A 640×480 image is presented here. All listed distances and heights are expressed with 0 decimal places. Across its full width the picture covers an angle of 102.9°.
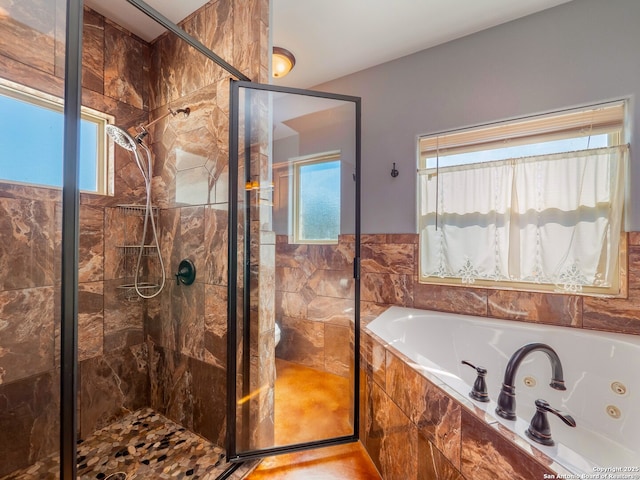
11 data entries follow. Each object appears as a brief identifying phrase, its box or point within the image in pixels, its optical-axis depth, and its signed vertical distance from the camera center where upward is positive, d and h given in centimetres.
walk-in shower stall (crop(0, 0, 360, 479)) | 113 -4
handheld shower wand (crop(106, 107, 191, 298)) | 172 +46
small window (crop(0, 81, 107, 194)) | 95 +41
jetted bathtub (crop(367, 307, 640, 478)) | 127 -75
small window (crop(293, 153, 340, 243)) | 181 +33
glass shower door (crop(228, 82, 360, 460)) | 146 -21
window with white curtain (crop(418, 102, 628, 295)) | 160 +27
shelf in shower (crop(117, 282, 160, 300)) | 175 -36
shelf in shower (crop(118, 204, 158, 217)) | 176 +19
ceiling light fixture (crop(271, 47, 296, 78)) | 200 +144
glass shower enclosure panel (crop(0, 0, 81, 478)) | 90 +4
